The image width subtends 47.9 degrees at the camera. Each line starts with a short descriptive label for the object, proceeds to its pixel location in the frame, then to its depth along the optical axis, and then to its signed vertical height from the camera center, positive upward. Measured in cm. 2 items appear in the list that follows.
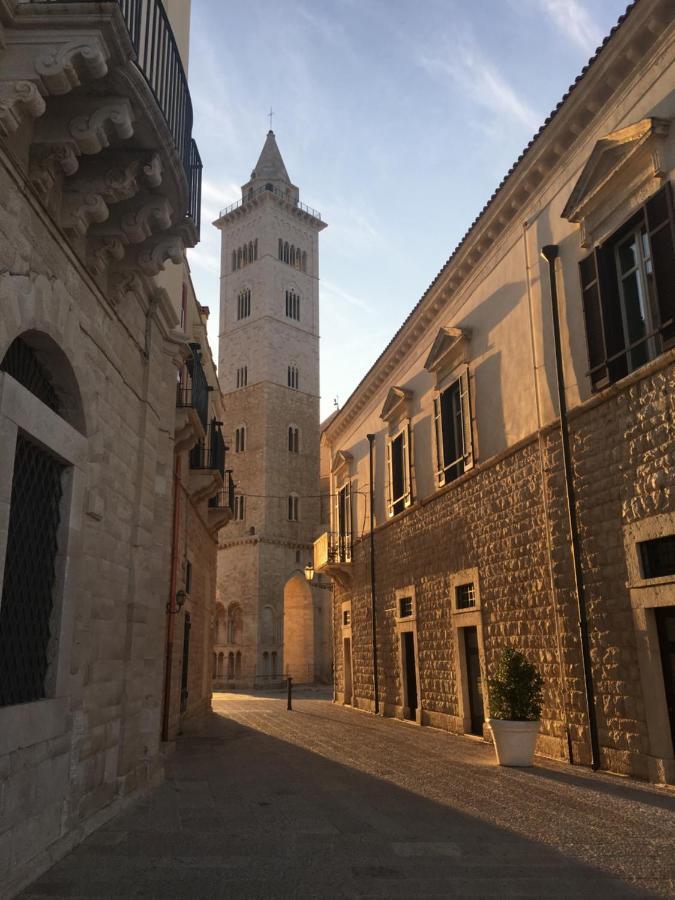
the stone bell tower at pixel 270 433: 4472 +1379
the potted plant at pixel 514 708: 965 -72
